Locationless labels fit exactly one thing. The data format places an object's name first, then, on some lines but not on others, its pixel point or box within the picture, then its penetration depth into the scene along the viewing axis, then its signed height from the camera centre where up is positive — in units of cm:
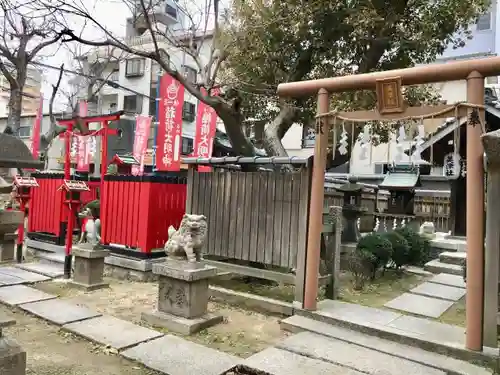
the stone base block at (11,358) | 336 -149
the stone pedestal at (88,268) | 795 -161
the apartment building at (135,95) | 3015 +812
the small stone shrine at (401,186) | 1429 +56
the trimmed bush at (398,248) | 952 -110
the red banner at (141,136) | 1875 +259
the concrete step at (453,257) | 1029 -140
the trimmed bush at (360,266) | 824 -139
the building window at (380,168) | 2460 +209
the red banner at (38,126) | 1936 +293
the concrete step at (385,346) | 457 -187
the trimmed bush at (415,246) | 1043 -116
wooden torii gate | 482 +68
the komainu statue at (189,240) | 620 -75
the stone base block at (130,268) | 870 -175
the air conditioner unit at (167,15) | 3196 +1480
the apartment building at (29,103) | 3822 +857
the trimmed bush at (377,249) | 877 -106
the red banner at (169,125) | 1180 +201
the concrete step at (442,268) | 984 -161
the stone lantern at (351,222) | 1085 -61
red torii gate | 954 +145
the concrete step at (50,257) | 994 -181
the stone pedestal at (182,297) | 587 -160
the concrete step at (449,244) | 1124 -116
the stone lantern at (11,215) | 340 -30
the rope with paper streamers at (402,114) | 506 +122
